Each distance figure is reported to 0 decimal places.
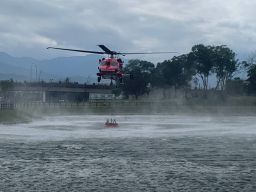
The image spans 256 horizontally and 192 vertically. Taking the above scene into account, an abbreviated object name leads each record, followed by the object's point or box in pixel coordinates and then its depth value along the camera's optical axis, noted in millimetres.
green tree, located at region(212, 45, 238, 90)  135750
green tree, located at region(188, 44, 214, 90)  135250
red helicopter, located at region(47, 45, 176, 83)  50531
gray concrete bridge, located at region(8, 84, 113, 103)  142662
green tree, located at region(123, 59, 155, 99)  140000
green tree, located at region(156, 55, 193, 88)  140750
